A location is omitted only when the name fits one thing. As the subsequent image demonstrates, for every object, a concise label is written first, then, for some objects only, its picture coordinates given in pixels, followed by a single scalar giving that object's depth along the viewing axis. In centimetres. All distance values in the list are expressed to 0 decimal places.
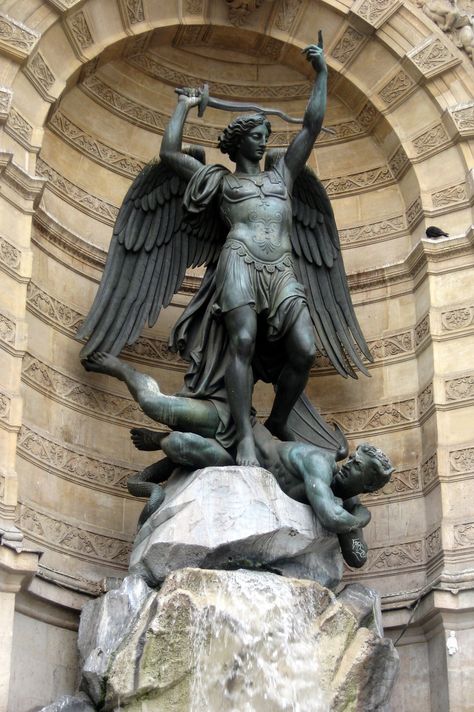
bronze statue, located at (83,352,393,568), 912
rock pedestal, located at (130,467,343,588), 877
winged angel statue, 962
